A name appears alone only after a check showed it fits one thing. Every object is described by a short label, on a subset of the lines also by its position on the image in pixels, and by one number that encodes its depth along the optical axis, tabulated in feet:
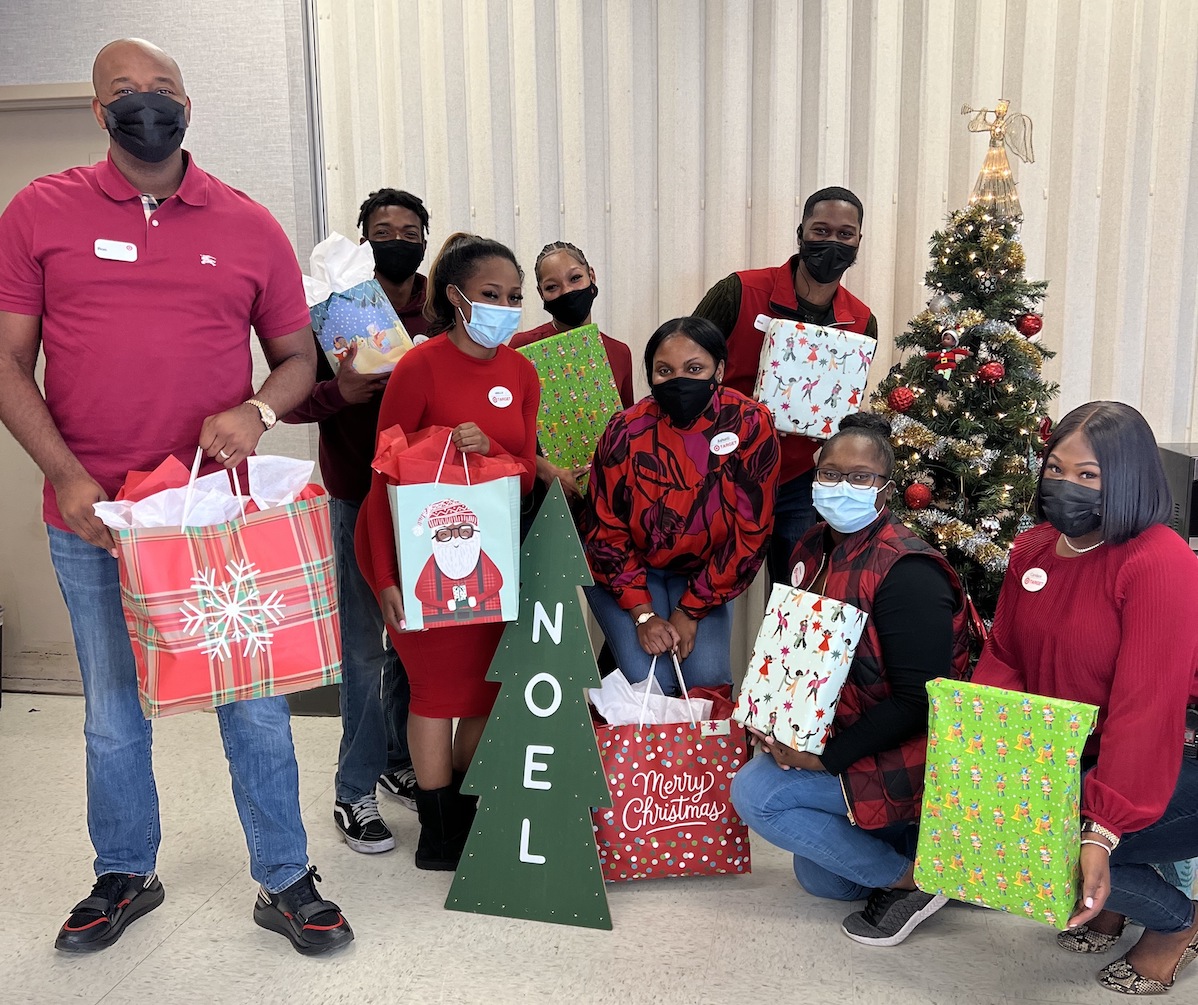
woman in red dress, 8.11
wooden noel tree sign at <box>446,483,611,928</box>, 7.93
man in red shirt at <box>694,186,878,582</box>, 10.00
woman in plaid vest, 7.23
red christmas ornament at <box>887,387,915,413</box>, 10.36
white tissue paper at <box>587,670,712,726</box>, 8.32
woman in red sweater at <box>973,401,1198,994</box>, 6.11
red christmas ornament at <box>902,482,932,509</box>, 10.28
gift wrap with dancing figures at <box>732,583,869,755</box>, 7.13
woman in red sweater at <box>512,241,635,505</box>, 9.80
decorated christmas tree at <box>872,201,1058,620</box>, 10.28
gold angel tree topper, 10.87
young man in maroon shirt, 9.28
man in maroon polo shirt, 6.63
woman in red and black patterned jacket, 8.63
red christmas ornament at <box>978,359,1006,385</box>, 10.12
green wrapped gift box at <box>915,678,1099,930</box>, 6.01
